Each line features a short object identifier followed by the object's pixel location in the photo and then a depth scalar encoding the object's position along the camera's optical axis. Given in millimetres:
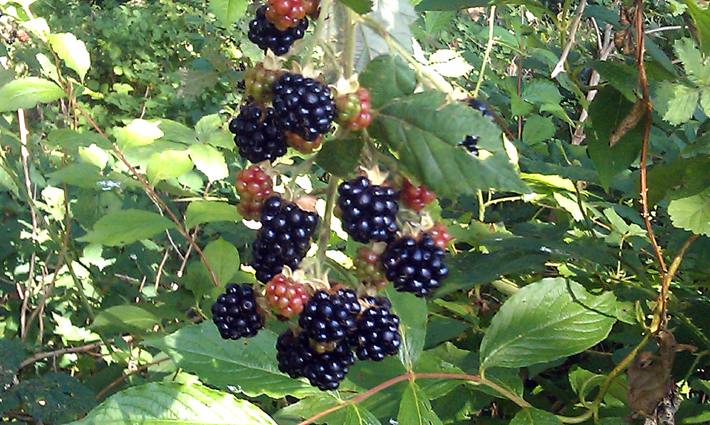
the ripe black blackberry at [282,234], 267
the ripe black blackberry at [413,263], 264
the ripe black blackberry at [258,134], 270
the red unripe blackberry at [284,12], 257
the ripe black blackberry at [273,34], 270
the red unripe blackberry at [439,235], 276
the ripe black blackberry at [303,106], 248
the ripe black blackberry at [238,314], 286
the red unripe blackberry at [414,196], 265
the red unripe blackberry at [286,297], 266
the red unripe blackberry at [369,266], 276
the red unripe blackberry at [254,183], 275
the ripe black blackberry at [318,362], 276
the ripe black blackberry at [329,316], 261
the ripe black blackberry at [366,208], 253
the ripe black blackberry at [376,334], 274
